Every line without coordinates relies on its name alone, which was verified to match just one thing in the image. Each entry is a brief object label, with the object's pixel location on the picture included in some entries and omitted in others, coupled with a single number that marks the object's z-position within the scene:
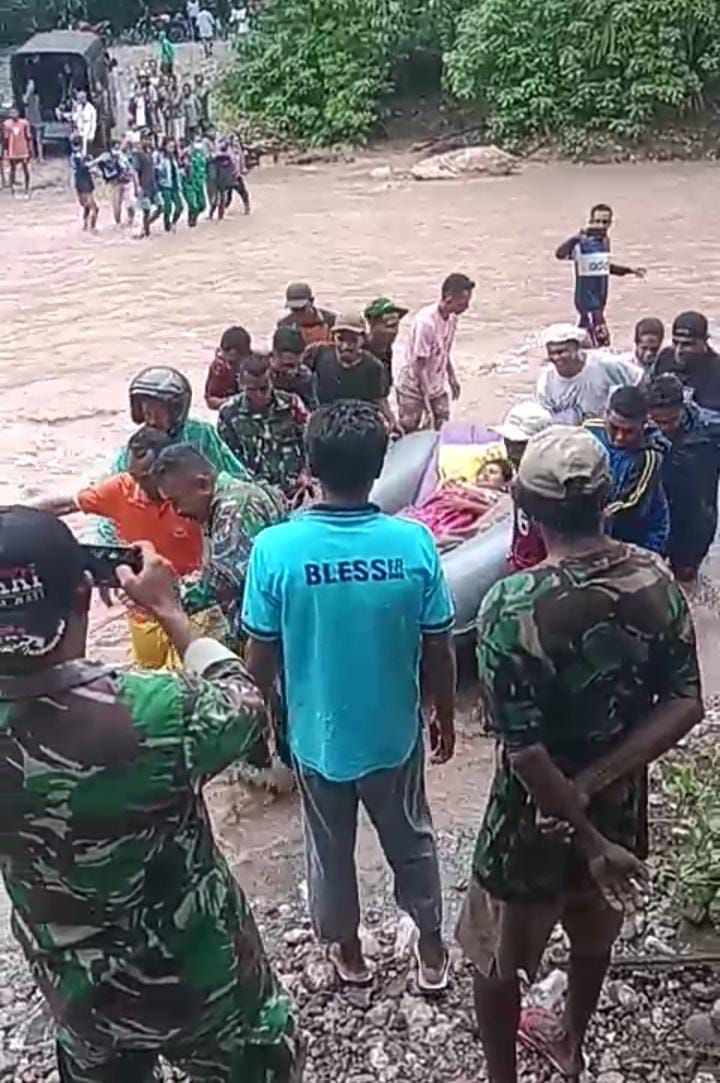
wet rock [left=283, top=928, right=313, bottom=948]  4.24
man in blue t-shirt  3.49
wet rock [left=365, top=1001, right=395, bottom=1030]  3.83
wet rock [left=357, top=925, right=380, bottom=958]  4.14
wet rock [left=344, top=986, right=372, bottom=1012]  3.91
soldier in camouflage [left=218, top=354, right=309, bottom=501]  6.29
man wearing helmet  5.11
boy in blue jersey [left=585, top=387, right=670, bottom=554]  5.77
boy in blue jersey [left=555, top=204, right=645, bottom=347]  11.55
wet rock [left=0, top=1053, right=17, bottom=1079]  3.72
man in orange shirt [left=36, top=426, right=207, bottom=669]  4.87
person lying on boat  6.91
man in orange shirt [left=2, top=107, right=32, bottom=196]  24.02
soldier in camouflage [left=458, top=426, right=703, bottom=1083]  2.90
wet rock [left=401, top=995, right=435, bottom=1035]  3.80
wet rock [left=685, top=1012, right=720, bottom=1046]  3.57
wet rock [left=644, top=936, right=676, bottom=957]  3.92
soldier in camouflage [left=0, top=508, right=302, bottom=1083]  2.37
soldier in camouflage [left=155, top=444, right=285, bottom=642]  4.37
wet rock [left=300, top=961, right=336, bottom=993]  3.98
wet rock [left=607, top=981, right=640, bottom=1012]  3.75
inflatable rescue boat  6.28
